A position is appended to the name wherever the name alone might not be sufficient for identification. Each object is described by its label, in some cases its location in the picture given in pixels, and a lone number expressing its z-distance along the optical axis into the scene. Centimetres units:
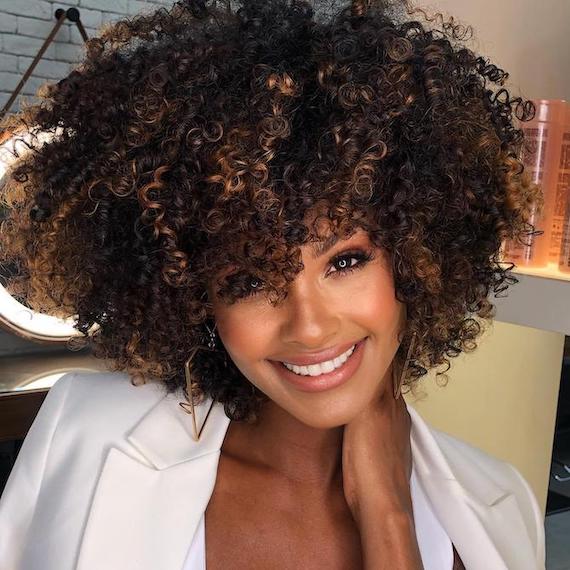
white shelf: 117
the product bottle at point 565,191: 121
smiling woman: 91
